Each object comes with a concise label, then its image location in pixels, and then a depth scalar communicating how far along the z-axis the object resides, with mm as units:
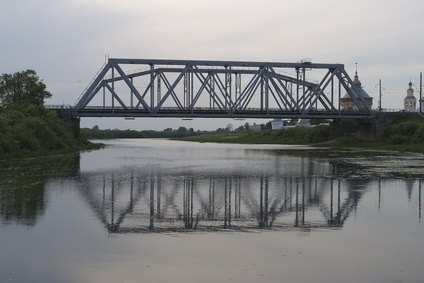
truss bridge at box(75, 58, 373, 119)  103438
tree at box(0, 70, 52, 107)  88875
